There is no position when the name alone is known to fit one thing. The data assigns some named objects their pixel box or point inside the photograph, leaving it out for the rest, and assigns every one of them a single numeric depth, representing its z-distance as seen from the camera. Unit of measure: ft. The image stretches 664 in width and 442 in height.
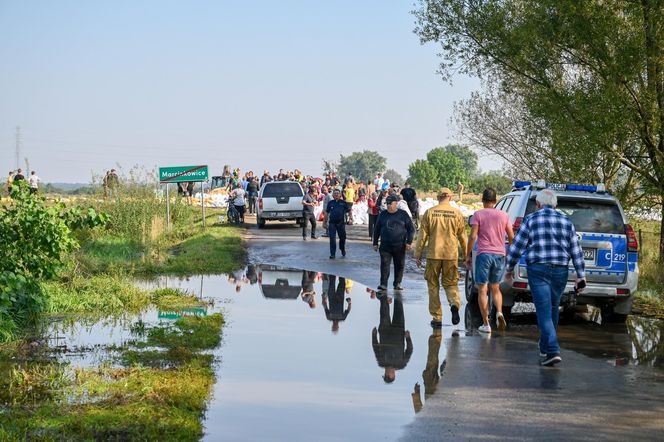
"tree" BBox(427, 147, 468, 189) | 540.52
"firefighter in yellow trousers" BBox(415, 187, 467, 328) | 42.29
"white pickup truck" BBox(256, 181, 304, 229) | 113.50
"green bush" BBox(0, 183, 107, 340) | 44.45
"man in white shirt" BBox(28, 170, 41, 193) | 121.39
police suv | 43.06
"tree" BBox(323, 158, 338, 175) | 277.85
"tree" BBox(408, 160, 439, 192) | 522.47
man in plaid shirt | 33.83
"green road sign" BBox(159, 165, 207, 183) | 102.06
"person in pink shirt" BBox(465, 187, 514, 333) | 40.93
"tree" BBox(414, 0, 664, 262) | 59.62
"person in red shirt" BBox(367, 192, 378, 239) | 94.78
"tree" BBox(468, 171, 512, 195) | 293.64
